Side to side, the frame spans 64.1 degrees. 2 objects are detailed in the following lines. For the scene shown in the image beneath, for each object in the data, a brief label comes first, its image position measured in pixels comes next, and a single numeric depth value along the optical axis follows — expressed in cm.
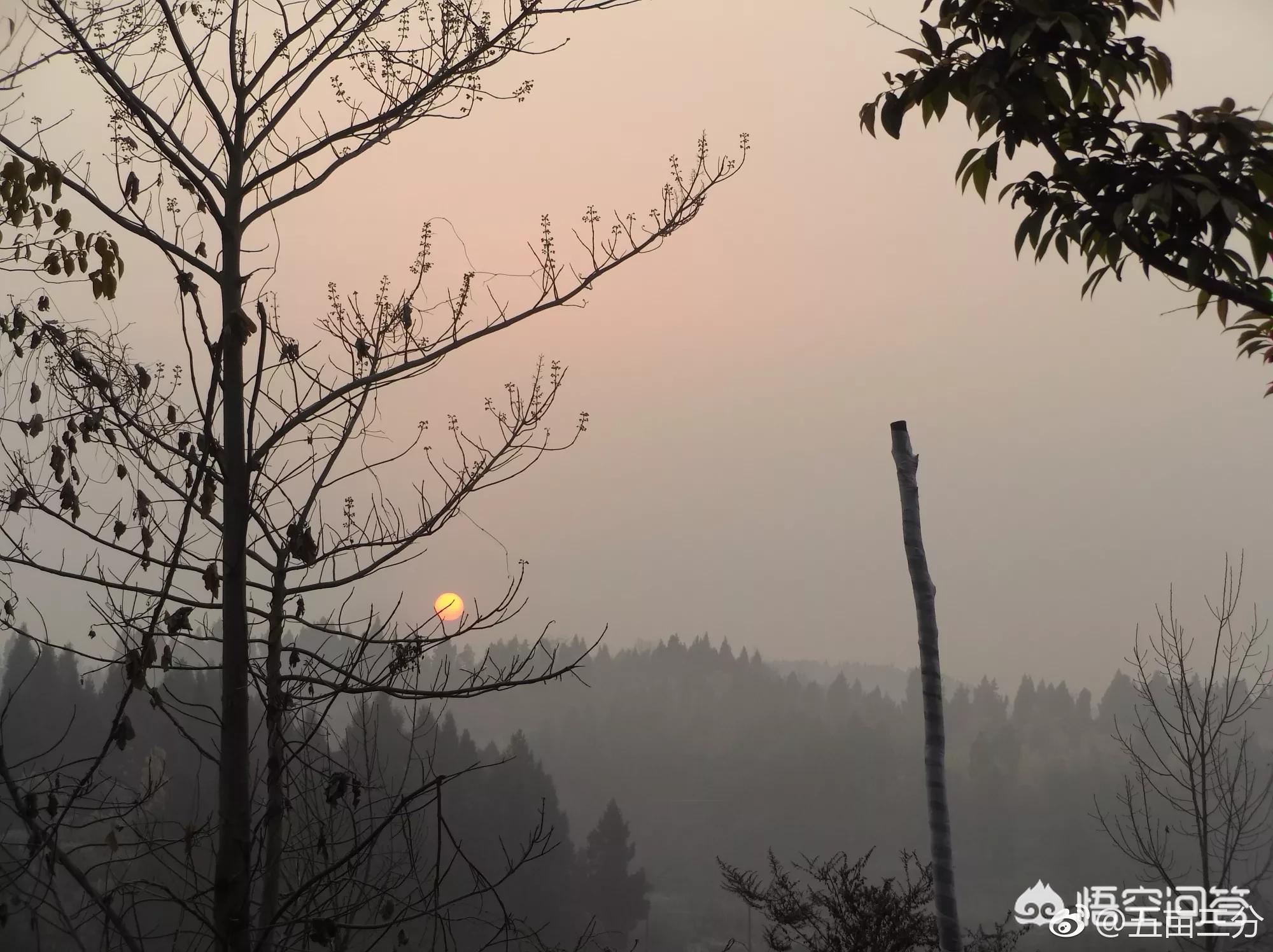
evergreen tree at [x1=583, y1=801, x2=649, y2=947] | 5559
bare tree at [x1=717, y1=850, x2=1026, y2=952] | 952
